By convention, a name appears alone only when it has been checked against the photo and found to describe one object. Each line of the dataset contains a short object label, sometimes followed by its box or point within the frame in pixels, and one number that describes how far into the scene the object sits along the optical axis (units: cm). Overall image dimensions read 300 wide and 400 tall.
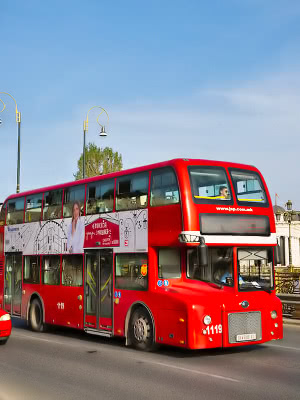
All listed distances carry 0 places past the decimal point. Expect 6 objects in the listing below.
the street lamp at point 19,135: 2997
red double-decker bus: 1205
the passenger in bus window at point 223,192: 1265
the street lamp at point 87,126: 3145
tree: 5884
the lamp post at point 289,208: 4544
